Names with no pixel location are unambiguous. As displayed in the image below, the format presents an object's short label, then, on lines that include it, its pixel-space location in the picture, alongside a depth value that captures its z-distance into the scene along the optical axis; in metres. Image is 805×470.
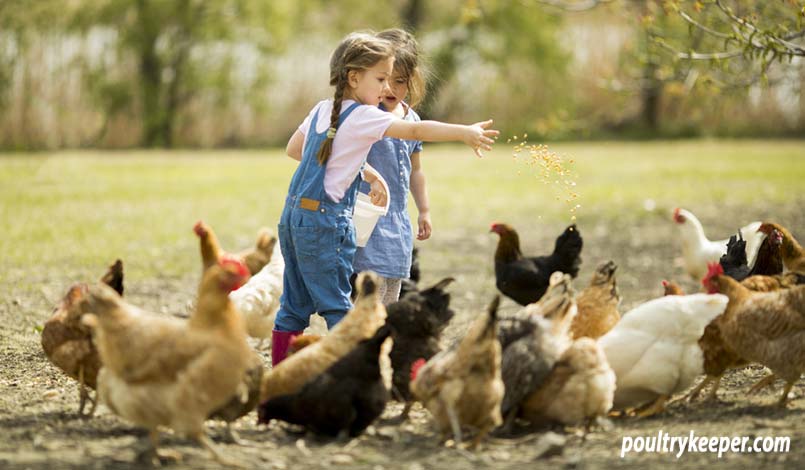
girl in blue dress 11.84
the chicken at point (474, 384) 8.92
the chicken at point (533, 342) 9.42
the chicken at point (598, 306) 11.04
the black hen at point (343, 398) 9.18
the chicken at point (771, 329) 9.93
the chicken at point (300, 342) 10.35
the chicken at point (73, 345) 10.05
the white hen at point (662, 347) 9.91
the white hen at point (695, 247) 17.06
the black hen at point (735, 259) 12.95
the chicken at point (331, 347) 9.41
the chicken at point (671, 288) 11.89
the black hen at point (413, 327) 10.36
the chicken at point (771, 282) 10.99
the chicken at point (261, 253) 15.35
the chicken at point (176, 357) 8.30
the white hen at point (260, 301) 13.48
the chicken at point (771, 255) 12.26
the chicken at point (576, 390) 9.34
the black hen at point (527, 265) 14.09
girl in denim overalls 10.64
